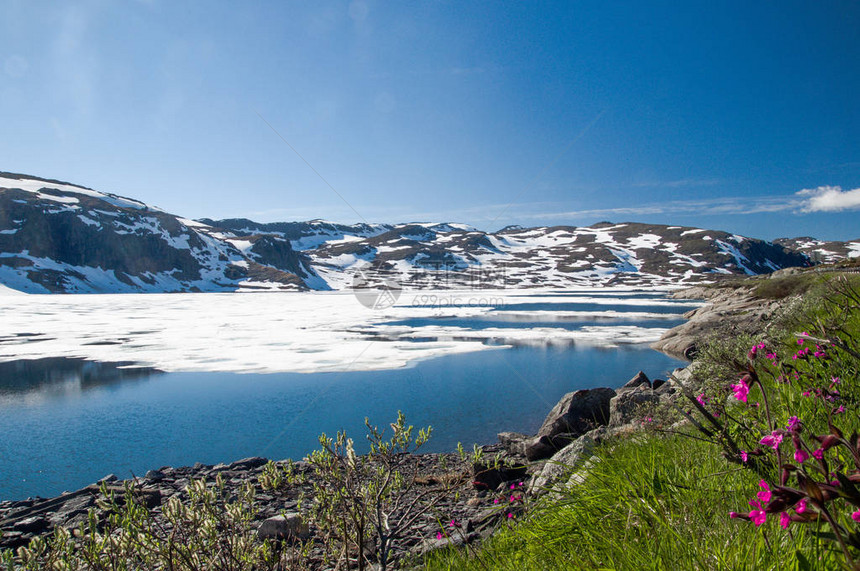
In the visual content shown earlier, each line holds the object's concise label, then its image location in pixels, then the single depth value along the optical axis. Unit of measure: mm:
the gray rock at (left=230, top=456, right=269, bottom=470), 9627
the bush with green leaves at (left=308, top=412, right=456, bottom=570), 2990
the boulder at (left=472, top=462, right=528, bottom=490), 7602
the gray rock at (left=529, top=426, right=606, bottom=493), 5421
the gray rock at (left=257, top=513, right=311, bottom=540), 5844
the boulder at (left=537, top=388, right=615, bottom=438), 9798
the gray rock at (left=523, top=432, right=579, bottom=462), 8719
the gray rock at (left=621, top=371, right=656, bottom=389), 13391
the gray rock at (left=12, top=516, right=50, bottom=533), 7062
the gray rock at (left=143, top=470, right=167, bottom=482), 8922
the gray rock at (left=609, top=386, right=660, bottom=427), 8712
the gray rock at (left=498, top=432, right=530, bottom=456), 9624
